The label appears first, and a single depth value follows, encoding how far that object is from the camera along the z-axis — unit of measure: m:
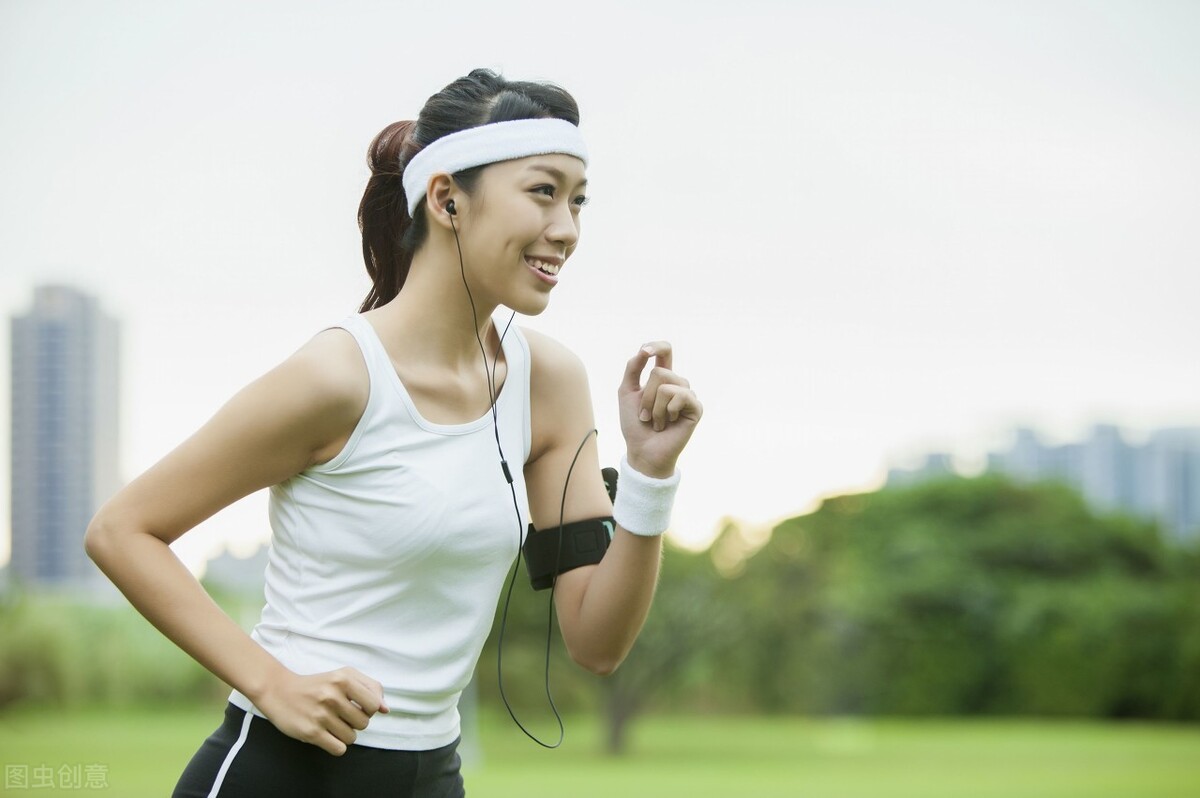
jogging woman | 3.90
